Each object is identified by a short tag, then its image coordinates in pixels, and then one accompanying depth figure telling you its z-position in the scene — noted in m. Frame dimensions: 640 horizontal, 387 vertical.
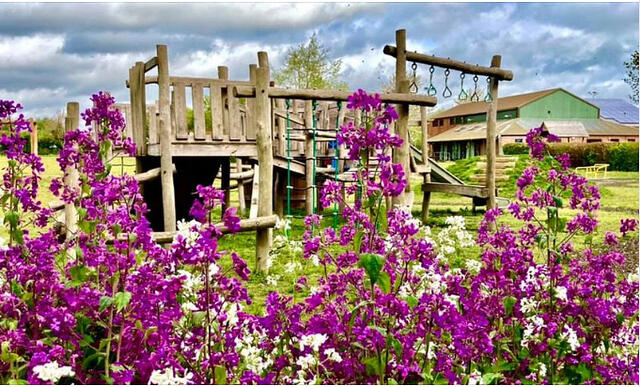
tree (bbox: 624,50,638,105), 27.65
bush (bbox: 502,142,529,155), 47.22
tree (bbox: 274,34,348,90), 33.97
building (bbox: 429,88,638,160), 57.47
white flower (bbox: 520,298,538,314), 3.96
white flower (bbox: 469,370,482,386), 3.07
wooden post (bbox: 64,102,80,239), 8.92
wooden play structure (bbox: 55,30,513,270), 8.80
